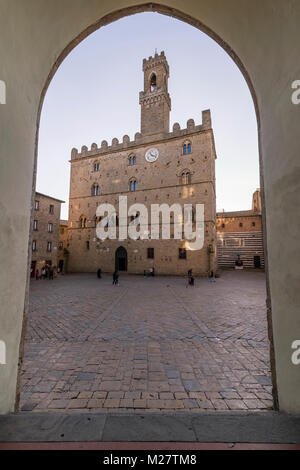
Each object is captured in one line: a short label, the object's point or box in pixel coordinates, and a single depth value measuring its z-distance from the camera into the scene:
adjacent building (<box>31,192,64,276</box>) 22.58
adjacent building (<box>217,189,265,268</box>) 29.88
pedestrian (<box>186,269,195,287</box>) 14.92
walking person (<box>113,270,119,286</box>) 15.14
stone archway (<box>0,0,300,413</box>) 1.97
